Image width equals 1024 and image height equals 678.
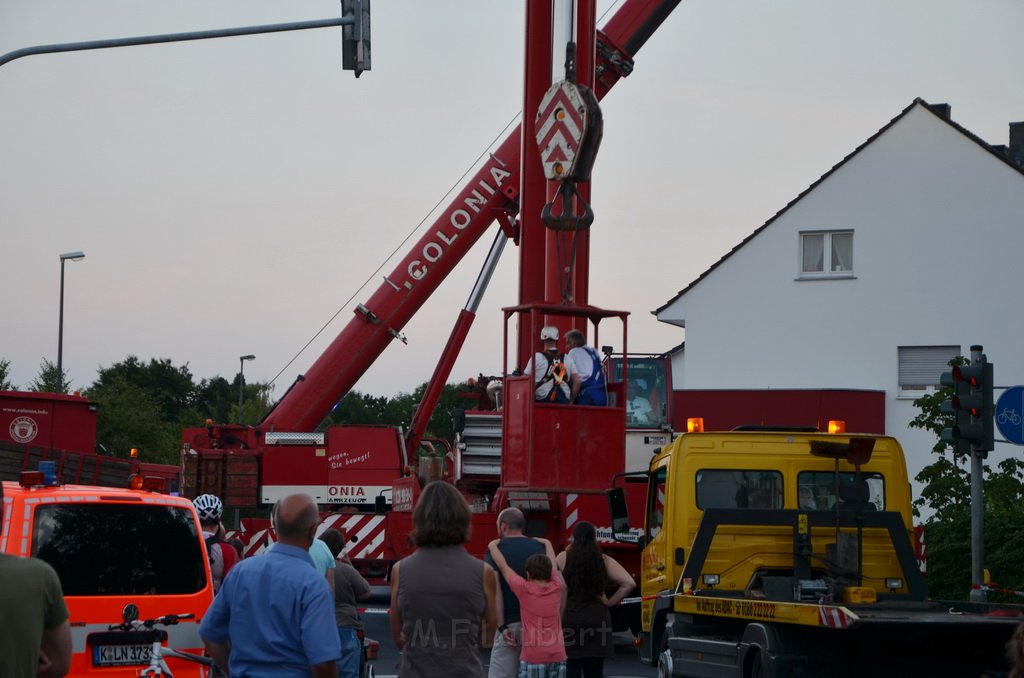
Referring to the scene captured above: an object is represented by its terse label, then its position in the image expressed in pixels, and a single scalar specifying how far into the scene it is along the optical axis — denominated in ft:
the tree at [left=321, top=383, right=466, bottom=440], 296.10
